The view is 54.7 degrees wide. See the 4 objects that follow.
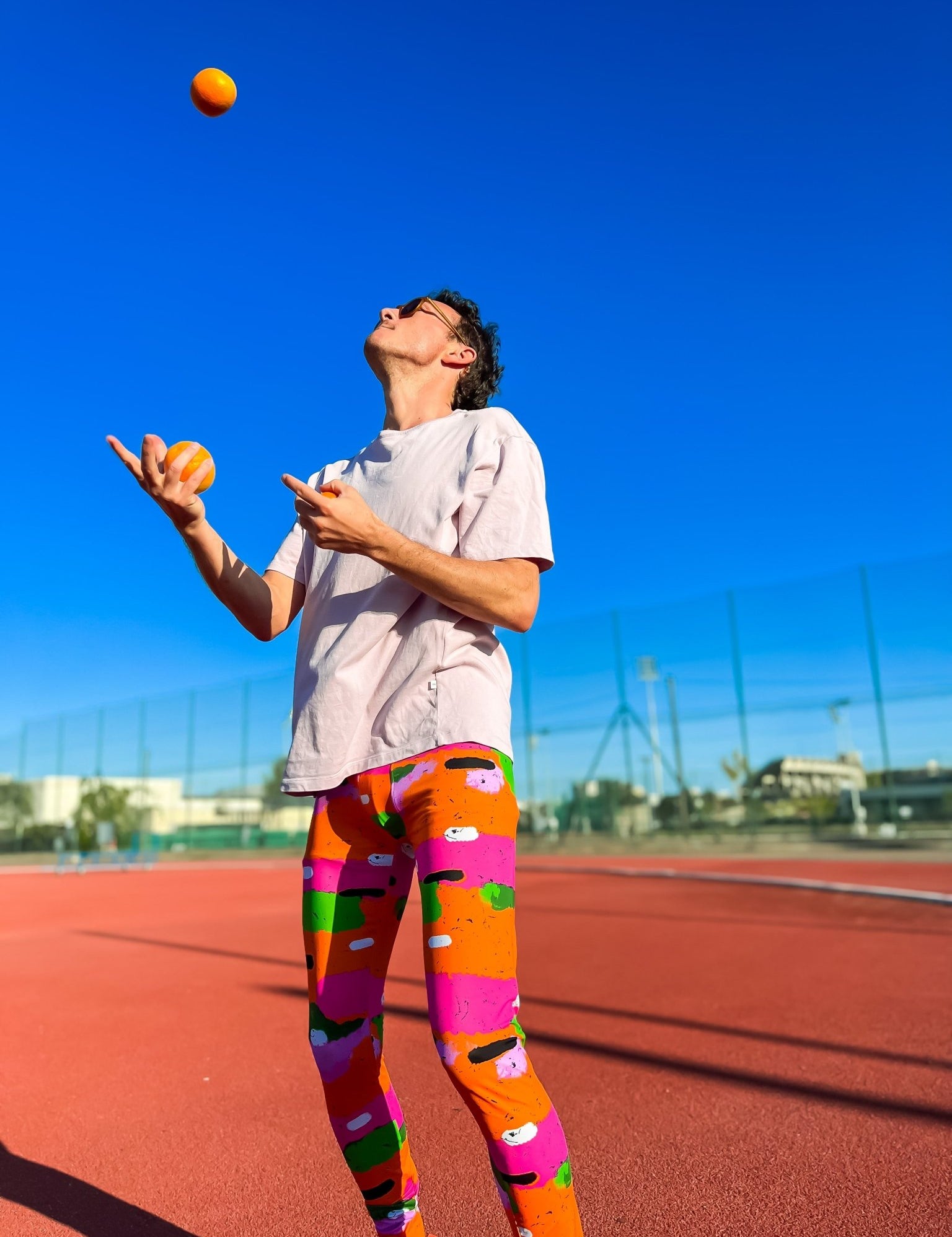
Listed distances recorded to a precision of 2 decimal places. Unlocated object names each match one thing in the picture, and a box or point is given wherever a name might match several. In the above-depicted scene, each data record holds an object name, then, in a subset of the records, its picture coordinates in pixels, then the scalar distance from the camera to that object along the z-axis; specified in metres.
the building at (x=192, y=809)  28.33
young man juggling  1.40
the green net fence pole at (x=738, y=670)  19.94
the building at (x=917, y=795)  16.80
